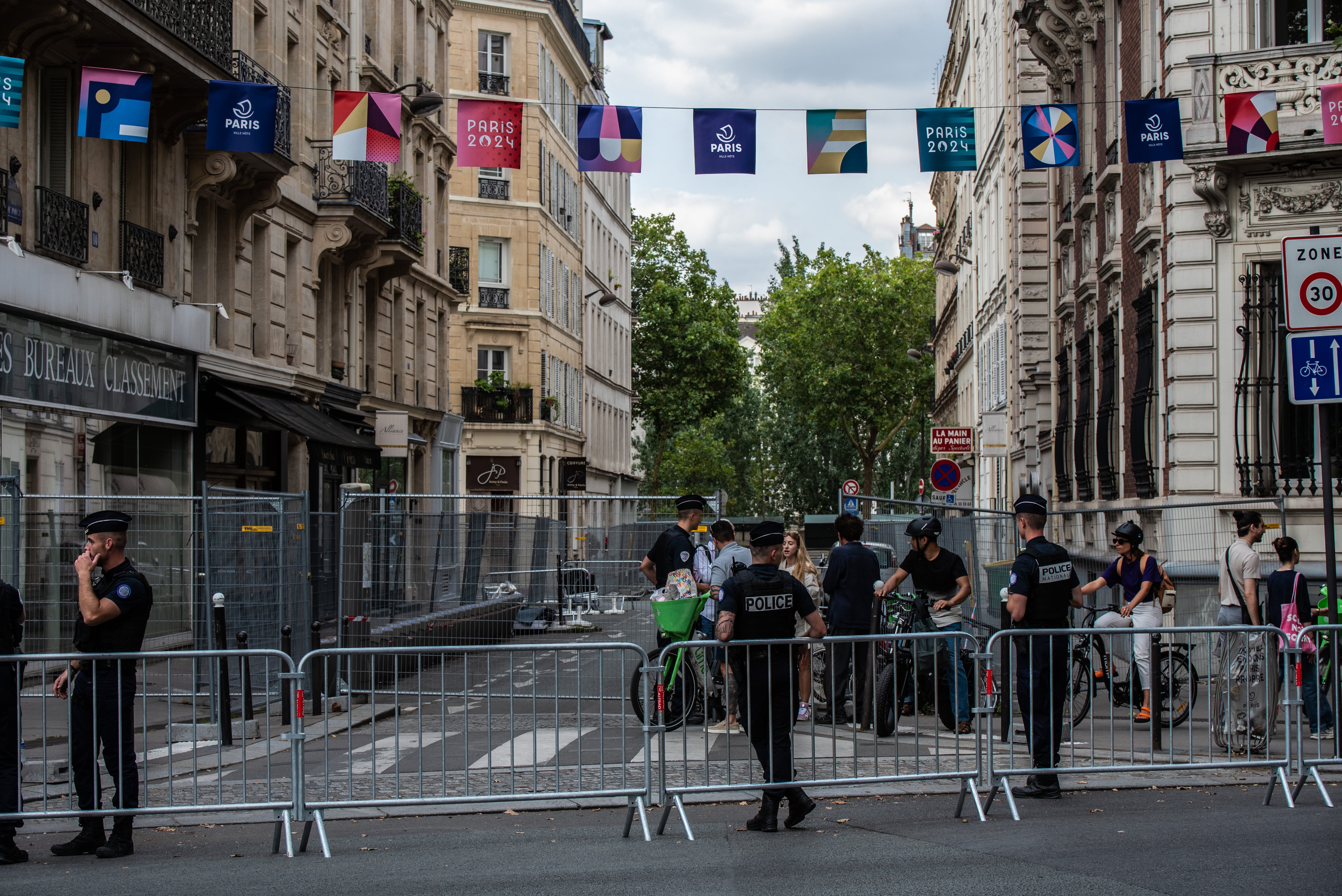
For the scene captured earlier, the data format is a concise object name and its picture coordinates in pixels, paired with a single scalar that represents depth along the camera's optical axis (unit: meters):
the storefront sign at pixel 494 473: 48.62
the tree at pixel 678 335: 78.25
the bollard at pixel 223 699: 10.76
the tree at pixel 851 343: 73.06
